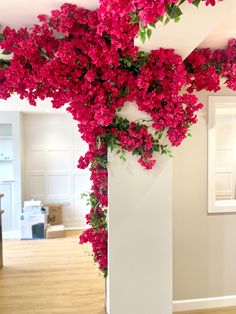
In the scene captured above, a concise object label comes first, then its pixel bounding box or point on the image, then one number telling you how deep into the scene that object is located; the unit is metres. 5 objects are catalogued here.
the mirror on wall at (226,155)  3.79
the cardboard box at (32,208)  4.78
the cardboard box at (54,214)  5.20
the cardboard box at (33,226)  4.79
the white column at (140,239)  2.06
